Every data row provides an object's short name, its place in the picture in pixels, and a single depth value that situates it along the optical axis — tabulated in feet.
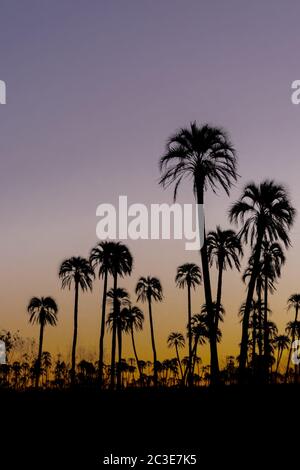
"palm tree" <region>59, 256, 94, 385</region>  233.55
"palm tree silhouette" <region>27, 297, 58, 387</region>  278.67
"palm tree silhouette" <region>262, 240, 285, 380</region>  178.33
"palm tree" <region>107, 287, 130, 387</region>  220.84
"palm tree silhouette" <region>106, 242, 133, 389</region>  208.64
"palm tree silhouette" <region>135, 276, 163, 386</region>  279.08
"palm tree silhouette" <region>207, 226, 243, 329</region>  165.27
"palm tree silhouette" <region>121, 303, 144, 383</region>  287.89
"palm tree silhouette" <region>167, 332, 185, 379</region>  428.15
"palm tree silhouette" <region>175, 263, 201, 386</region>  263.29
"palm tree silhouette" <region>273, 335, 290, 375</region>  435.12
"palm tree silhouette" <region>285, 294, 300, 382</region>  330.75
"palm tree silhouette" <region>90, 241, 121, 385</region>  207.31
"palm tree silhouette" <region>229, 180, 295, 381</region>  119.85
